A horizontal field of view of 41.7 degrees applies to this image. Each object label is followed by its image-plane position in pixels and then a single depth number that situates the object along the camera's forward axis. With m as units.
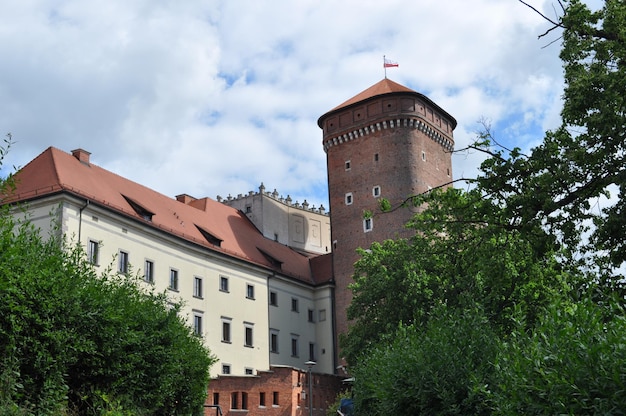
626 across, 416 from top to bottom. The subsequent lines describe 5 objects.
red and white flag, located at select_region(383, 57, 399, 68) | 62.66
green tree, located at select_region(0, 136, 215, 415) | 17.48
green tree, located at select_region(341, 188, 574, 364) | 18.05
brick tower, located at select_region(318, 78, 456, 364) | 55.41
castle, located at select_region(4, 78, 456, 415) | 43.25
